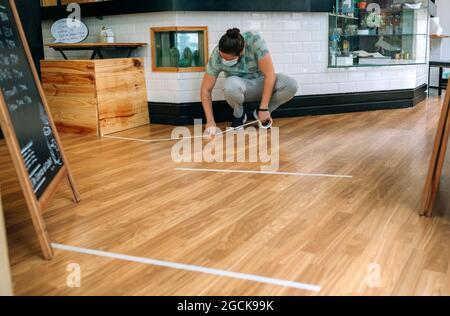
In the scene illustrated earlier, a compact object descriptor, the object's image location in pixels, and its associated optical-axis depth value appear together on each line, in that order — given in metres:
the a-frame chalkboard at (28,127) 1.65
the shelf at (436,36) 6.71
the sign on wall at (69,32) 4.50
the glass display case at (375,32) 4.89
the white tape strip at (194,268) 1.47
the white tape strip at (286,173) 2.68
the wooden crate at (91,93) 3.95
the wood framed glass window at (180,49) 4.30
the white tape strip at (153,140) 3.73
